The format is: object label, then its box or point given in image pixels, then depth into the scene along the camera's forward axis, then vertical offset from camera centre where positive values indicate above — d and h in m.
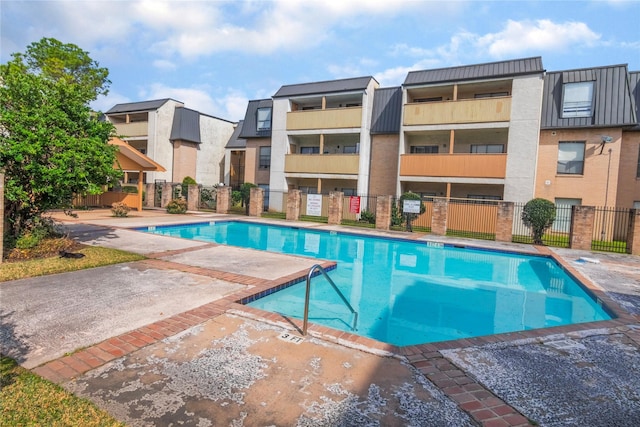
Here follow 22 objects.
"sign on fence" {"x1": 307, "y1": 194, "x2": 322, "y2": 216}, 21.56 -0.35
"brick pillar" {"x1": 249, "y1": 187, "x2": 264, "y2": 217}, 22.92 -0.41
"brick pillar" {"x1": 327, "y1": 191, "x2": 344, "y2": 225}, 20.20 -0.37
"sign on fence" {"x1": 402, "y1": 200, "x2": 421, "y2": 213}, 18.42 -0.12
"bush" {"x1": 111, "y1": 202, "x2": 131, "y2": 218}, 19.39 -1.19
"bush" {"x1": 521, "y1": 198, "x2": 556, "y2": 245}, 15.63 -0.22
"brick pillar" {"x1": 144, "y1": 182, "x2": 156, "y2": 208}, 27.39 -0.31
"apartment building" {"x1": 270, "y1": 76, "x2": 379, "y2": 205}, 23.39 +4.56
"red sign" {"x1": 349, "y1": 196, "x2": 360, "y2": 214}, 21.16 -0.15
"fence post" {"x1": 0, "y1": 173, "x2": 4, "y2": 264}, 7.18 -0.52
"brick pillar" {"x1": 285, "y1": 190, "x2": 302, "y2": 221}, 21.44 -0.40
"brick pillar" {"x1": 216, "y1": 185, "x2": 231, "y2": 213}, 24.52 -0.35
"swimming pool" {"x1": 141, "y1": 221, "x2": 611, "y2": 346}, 6.63 -2.16
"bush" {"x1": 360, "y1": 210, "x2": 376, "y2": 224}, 21.41 -0.93
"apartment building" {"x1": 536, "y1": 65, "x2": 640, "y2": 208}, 17.77 +3.87
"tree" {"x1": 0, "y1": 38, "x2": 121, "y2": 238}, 7.82 +0.88
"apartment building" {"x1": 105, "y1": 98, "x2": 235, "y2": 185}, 30.44 +4.98
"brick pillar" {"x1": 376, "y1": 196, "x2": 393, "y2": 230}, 18.61 -0.51
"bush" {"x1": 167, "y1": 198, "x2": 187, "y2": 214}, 22.89 -1.01
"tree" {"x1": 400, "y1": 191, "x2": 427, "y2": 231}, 18.76 -0.20
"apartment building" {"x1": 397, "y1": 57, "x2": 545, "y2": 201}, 18.52 +4.41
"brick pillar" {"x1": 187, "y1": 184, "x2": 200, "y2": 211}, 26.25 -0.32
